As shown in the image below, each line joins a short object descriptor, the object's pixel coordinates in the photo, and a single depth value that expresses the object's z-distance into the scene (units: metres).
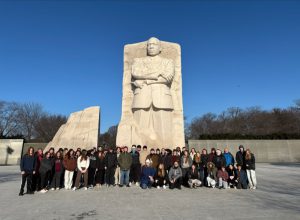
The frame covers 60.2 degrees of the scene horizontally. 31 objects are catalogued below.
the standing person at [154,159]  8.85
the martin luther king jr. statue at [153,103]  11.59
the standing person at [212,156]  8.86
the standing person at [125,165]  8.62
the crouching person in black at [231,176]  8.48
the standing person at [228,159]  8.82
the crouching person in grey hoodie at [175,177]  8.20
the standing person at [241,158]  8.55
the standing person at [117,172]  9.09
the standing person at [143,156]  10.05
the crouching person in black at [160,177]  8.52
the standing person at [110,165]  8.73
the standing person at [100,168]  8.67
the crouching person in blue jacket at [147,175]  8.44
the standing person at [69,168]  8.27
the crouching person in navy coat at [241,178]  8.34
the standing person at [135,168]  8.96
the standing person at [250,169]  8.23
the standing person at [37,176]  7.81
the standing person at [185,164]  8.55
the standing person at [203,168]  8.86
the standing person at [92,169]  8.62
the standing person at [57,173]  8.25
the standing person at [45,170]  7.88
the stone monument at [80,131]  12.34
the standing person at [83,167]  8.26
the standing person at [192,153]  9.21
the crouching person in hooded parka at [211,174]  8.55
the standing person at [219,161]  8.64
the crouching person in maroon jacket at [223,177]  8.34
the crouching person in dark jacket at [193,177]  8.50
